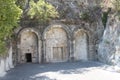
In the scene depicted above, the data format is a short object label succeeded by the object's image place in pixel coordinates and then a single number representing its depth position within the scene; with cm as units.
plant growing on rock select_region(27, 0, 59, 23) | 987
